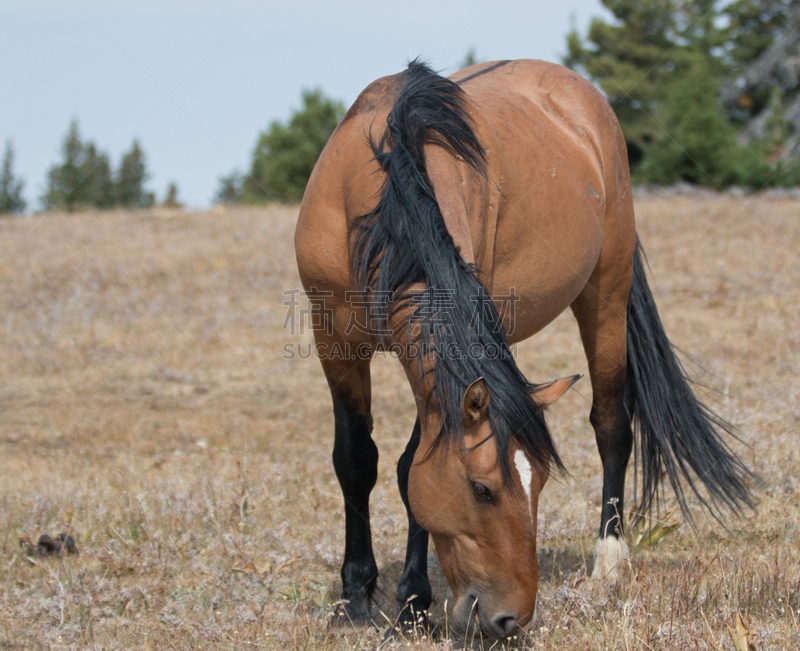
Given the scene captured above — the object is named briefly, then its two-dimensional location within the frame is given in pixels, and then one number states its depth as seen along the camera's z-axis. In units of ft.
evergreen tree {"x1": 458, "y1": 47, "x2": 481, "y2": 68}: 127.05
